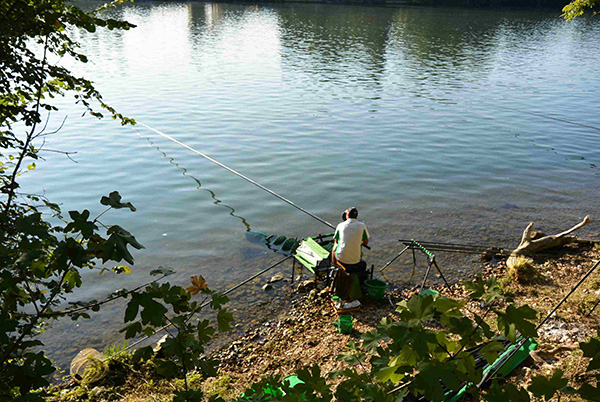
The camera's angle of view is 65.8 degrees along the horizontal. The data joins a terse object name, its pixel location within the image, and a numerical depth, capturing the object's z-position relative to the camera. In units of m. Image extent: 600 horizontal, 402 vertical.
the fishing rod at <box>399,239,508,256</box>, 10.57
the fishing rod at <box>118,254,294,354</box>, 7.86
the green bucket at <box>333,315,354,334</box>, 7.94
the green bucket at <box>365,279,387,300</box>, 8.91
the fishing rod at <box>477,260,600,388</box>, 5.35
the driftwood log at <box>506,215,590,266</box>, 11.08
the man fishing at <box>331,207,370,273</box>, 8.71
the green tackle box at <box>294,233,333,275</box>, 9.51
